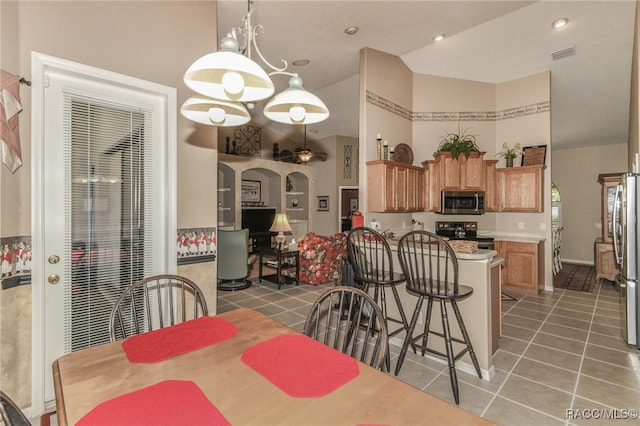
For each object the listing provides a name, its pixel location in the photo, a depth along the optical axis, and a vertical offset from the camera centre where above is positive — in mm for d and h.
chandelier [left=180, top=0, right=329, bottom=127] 1261 +581
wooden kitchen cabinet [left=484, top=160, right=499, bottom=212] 5363 +432
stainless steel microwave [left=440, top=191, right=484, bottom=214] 5191 +134
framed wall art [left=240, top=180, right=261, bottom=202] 8906 +580
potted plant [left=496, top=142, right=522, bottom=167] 5293 +973
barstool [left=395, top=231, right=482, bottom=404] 2320 -640
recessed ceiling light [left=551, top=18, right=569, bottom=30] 3877 +2368
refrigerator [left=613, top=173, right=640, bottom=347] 2689 -372
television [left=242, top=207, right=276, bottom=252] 8367 -338
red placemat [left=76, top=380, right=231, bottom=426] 942 -638
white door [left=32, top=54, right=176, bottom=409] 2105 +97
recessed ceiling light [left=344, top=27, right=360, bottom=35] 3987 +2336
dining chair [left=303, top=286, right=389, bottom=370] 1335 -564
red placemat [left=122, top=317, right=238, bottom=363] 1372 -626
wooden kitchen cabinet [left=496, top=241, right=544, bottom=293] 4828 -861
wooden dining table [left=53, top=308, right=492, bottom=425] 965 -639
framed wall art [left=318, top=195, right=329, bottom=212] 9391 +222
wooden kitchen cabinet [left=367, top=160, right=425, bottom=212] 4414 +353
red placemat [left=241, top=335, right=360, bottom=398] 1123 -629
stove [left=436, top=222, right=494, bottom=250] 5215 -345
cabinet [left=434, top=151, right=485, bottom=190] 5191 +656
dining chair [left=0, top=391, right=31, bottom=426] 716 -480
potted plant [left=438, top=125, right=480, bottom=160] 5133 +1059
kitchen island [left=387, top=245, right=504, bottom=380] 2555 -812
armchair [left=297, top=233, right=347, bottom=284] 5277 -802
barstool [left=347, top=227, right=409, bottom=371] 2777 -612
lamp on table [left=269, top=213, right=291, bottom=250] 5848 -263
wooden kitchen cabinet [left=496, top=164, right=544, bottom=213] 5031 +357
